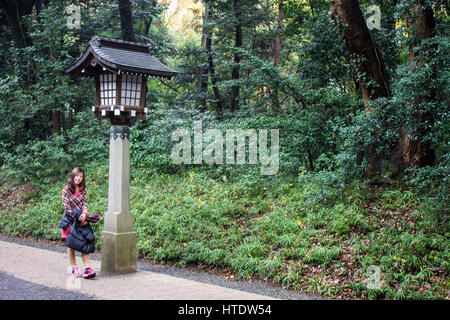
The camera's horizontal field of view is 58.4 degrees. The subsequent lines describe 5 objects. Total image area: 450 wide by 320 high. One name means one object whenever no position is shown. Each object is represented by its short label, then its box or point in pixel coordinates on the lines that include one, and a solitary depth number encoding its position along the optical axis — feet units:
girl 22.06
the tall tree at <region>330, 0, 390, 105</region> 32.14
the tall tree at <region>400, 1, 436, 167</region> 28.78
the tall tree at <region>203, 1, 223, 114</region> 65.67
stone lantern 23.62
